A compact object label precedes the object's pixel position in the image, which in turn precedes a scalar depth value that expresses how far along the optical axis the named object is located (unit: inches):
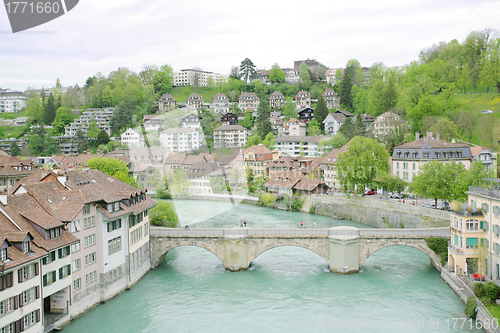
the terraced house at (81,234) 874.8
